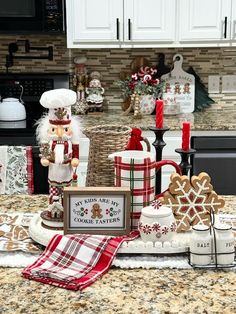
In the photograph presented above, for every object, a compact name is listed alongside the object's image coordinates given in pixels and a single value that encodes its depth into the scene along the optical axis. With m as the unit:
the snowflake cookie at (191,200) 1.44
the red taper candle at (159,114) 1.58
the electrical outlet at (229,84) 3.86
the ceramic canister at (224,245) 1.31
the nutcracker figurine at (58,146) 1.47
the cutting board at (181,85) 3.79
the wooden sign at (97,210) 1.41
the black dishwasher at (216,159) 3.23
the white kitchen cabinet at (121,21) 3.44
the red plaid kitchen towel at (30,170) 2.60
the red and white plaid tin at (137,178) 1.44
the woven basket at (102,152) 1.64
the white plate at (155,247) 1.39
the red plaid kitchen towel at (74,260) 1.26
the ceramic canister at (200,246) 1.31
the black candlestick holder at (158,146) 1.58
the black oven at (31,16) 3.38
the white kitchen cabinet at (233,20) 3.41
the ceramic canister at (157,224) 1.37
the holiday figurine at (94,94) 3.76
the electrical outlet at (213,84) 3.87
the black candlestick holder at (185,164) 1.53
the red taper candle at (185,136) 1.52
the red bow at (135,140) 1.56
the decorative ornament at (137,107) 3.53
